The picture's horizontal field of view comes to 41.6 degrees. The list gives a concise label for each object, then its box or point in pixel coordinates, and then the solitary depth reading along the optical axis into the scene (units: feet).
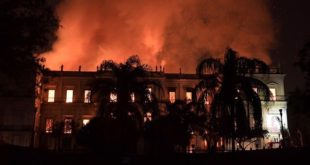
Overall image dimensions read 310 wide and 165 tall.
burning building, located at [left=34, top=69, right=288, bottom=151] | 153.38
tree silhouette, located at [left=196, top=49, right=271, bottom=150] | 68.28
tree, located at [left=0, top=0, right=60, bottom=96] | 62.80
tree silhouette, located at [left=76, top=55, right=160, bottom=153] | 80.53
